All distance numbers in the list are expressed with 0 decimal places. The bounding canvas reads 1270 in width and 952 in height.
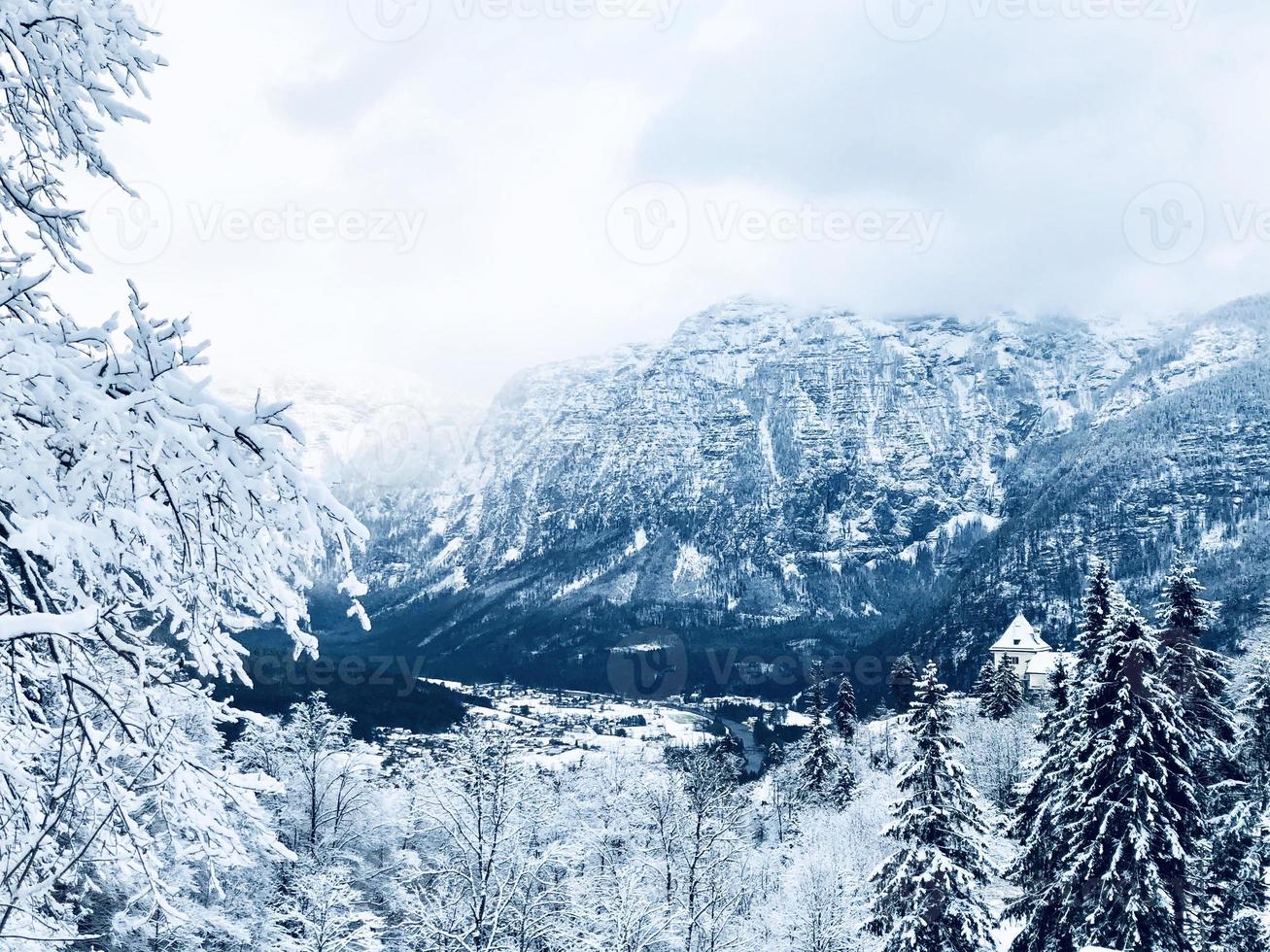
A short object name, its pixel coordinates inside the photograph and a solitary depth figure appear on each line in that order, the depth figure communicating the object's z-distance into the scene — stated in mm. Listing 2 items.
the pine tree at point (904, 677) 59188
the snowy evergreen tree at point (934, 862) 22125
